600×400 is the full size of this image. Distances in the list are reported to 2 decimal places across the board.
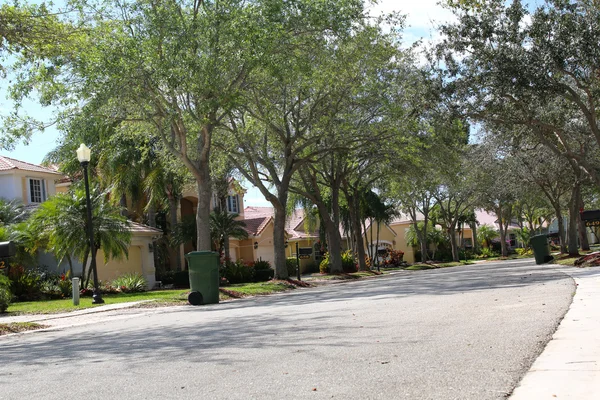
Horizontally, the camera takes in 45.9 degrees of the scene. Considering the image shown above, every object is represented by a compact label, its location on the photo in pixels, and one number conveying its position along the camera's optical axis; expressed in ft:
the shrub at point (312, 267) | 177.99
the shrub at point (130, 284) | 101.12
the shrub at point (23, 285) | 90.68
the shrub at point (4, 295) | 66.49
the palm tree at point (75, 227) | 94.84
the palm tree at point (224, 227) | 134.10
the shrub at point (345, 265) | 138.31
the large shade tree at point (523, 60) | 69.51
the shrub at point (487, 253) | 234.17
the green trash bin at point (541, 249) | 107.55
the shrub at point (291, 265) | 154.71
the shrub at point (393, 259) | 194.70
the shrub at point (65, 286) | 92.79
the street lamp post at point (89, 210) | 72.28
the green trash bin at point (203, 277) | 64.08
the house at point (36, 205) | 111.86
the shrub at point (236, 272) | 119.14
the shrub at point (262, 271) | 129.18
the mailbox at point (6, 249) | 48.39
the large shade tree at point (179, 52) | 64.69
